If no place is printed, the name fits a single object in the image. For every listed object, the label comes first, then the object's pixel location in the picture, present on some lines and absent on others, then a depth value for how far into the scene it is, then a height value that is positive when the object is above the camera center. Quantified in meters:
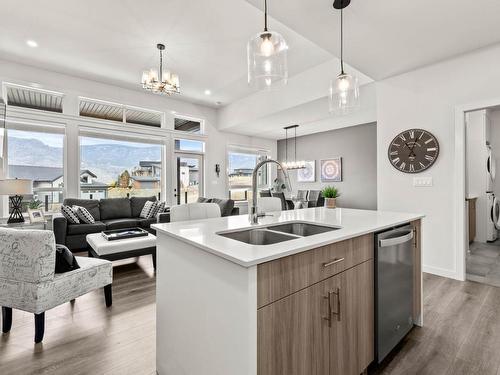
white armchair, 1.62 -0.60
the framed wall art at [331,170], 7.22 +0.47
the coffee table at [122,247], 2.71 -0.70
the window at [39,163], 4.50 +0.44
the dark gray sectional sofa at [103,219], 4.00 -0.64
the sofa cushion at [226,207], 4.79 -0.41
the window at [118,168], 5.26 +0.41
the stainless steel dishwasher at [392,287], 1.44 -0.65
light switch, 3.15 +0.05
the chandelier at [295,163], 6.93 +0.69
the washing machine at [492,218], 4.47 -0.60
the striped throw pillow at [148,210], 5.10 -0.50
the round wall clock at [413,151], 3.12 +0.46
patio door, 6.54 +0.22
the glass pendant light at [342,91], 2.21 +0.88
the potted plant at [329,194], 3.54 -0.12
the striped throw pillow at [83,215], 4.32 -0.50
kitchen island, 0.90 -0.50
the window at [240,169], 7.74 +0.53
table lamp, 3.21 -0.03
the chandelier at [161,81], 3.74 +1.62
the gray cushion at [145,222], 4.81 -0.72
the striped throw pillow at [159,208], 5.19 -0.47
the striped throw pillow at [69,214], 4.21 -0.48
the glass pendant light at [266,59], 1.66 +0.92
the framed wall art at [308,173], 7.86 +0.42
